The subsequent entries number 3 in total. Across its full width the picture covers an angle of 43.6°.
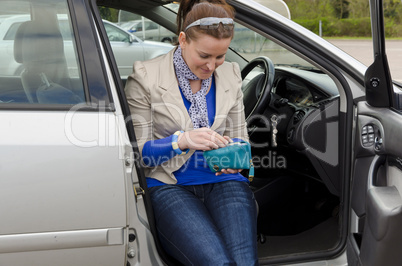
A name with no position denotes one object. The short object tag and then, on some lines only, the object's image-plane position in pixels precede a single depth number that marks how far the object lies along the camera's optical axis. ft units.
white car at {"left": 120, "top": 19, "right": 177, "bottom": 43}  18.56
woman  5.96
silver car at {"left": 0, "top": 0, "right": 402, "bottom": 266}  5.39
